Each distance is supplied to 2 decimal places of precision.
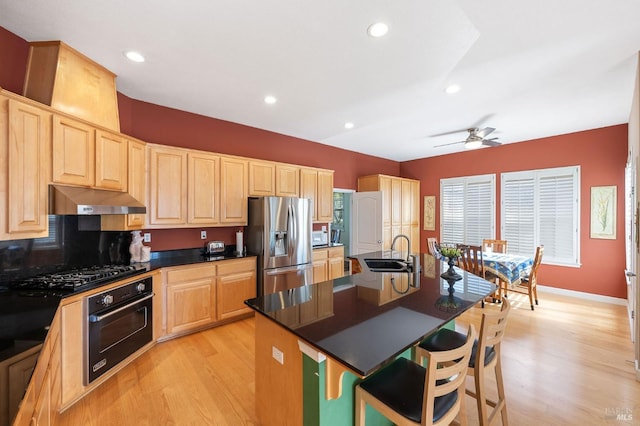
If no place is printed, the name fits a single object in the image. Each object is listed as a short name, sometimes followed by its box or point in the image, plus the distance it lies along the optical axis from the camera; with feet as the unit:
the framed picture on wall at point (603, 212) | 13.60
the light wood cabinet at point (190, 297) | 9.56
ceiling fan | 12.82
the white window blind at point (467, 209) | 17.95
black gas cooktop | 6.47
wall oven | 6.79
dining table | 12.07
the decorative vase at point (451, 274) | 6.63
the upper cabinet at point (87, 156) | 6.65
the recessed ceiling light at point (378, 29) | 6.05
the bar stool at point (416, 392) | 3.60
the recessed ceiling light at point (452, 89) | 9.10
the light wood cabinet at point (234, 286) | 10.72
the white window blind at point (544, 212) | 14.87
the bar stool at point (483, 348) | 4.82
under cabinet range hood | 6.57
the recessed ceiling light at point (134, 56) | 7.21
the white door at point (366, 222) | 17.40
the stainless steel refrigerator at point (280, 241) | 11.62
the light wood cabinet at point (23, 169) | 5.59
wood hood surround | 6.78
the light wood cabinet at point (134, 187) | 8.85
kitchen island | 3.85
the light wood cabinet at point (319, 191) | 14.53
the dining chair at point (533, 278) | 12.82
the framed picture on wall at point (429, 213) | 20.86
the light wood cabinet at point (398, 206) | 18.30
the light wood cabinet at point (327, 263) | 14.15
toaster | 11.60
